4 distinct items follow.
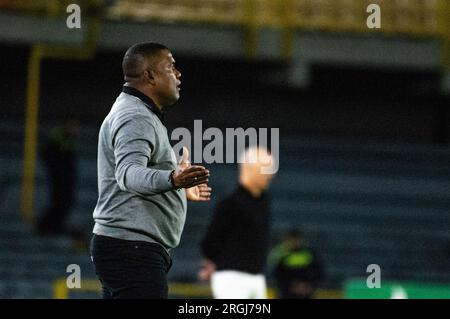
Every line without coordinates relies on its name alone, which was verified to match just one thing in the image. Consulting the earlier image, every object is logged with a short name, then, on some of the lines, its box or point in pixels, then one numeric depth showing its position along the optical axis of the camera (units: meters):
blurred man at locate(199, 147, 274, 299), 16.11
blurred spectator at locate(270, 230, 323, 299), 23.44
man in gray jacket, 9.45
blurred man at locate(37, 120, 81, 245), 27.48
